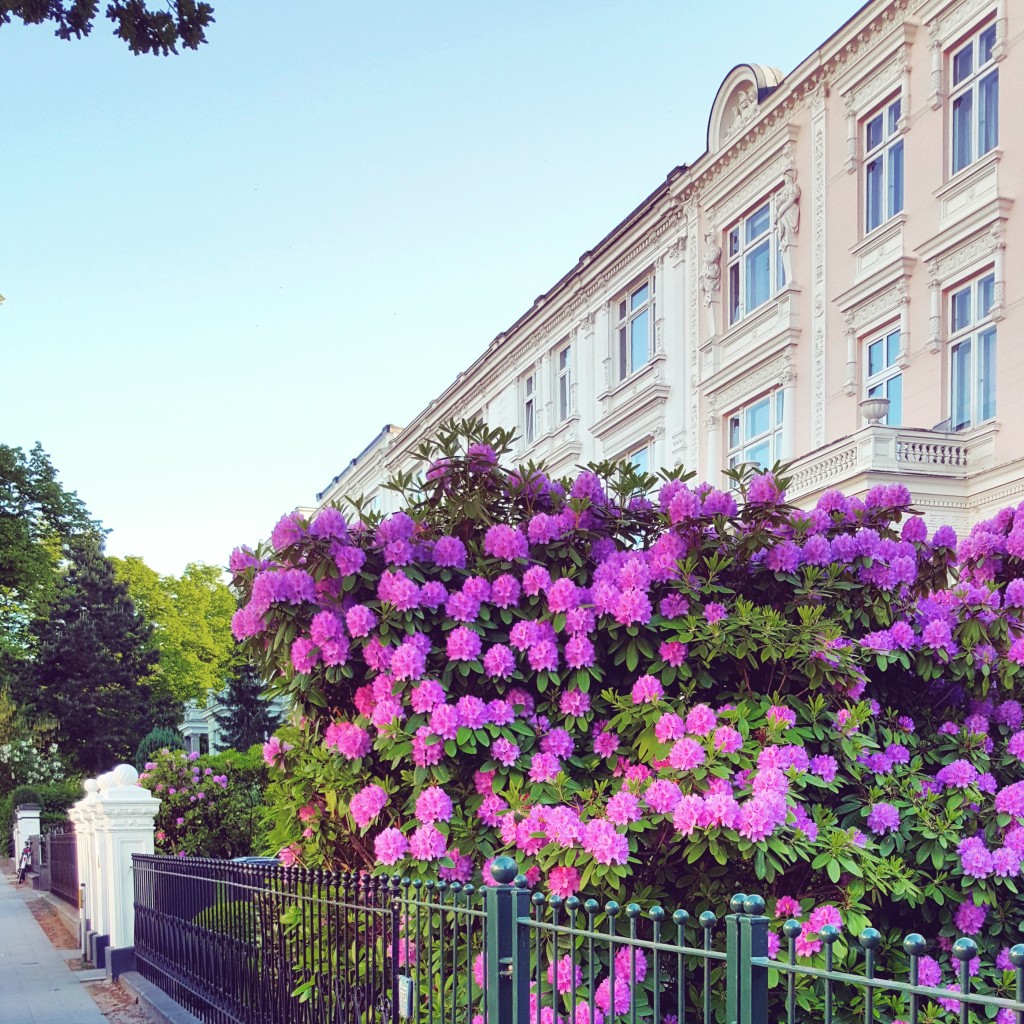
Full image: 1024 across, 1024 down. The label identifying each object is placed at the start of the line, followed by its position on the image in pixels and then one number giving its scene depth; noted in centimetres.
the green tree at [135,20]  619
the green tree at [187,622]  5544
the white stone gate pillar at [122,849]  1135
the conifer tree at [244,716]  5019
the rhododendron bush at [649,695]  520
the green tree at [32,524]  3200
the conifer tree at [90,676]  4569
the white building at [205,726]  7444
